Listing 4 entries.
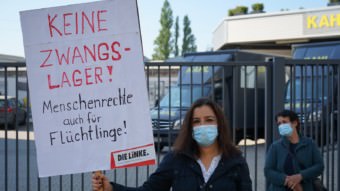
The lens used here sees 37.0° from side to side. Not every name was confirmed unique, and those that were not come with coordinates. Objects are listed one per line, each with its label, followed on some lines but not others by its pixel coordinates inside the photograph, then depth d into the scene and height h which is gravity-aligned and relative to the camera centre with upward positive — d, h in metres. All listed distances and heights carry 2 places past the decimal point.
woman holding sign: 3.05 -0.48
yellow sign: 22.72 +2.74
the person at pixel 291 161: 5.04 -0.80
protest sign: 3.19 -0.02
